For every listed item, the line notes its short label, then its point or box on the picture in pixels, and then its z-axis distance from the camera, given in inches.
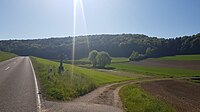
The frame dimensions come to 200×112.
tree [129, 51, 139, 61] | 2808.8
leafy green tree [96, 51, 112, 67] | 2376.8
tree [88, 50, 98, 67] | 2463.5
